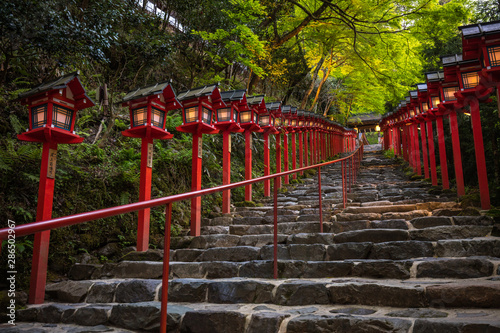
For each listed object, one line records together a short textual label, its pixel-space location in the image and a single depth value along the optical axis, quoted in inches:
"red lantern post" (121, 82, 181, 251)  187.0
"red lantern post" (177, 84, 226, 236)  219.1
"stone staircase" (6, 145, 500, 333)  99.8
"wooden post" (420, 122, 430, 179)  348.5
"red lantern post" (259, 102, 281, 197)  335.3
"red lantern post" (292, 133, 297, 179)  434.6
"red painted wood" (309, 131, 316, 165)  548.8
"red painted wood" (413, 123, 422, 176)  400.8
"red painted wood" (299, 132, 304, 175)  466.7
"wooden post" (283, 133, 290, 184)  397.4
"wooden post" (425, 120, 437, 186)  319.9
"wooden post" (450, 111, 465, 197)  252.8
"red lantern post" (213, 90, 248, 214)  257.4
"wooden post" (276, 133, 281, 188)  383.2
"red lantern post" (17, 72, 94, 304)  144.7
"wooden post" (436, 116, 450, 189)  294.7
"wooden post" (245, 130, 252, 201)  289.3
